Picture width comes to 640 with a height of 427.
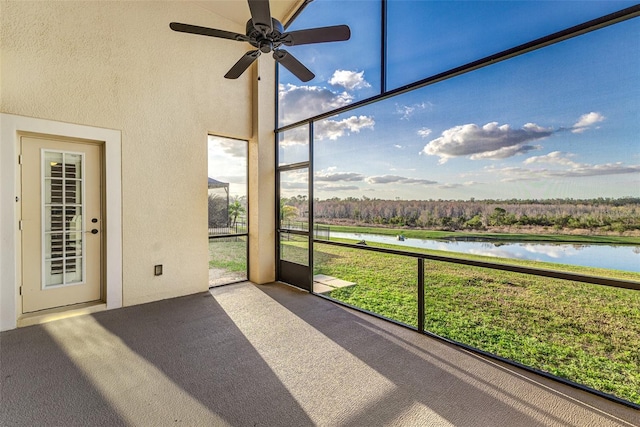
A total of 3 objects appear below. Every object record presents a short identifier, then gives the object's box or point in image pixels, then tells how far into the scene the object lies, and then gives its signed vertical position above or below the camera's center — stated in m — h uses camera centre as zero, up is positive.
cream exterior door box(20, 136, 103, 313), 3.24 -0.13
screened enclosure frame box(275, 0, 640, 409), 2.03 +1.15
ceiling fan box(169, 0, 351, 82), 2.16 +1.41
